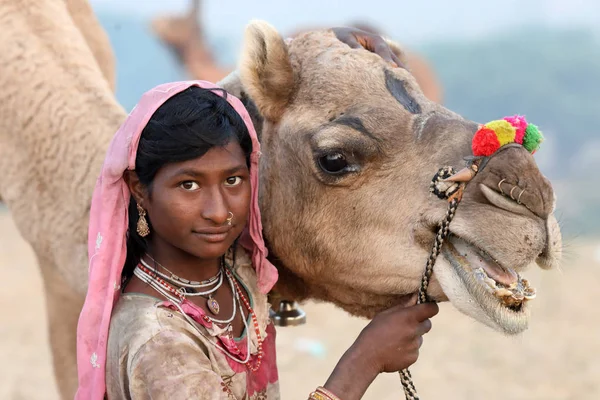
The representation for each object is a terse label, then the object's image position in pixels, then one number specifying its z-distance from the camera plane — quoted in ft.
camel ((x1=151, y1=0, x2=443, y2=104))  44.93
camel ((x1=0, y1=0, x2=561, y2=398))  7.91
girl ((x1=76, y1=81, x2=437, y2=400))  7.59
